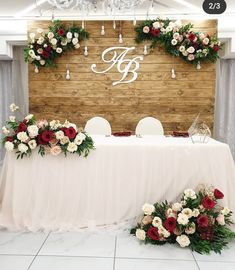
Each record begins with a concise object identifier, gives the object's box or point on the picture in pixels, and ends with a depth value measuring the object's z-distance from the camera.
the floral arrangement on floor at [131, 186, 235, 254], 2.58
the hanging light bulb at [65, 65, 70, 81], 4.96
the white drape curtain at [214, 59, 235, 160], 6.28
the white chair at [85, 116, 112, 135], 4.46
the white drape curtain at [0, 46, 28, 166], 6.46
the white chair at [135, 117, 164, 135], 4.41
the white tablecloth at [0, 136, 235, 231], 2.88
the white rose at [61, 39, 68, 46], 4.76
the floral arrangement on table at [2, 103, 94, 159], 2.81
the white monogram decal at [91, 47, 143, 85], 4.92
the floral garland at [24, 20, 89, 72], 4.77
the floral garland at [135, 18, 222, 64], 4.69
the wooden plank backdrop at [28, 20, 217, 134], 4.92
